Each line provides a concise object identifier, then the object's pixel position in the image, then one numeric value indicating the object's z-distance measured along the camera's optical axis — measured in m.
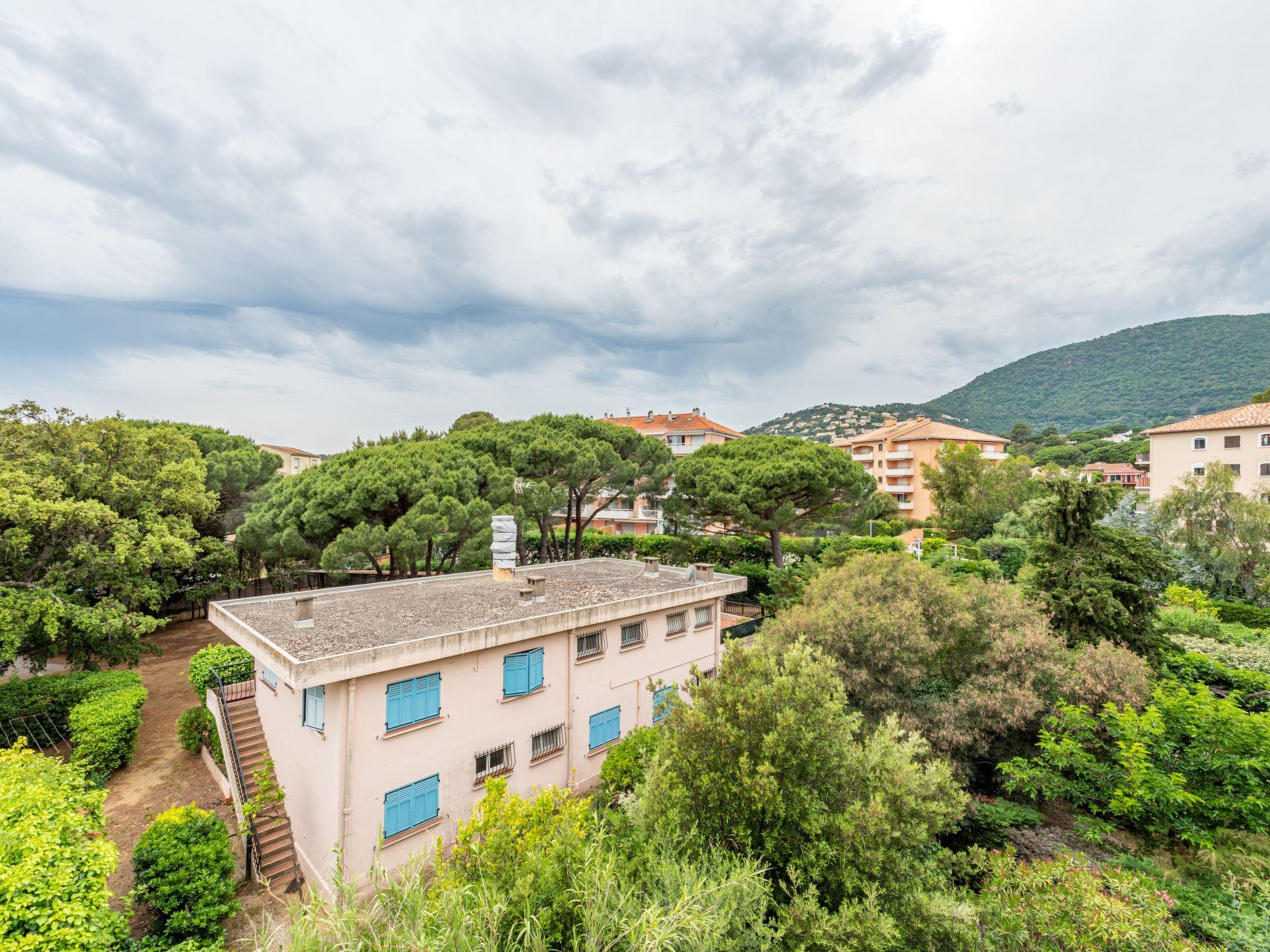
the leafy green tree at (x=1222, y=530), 24.89
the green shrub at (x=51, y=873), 5.62
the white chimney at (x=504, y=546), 16.86
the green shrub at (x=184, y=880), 8.73
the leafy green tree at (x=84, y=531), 13.74
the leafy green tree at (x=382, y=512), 18.91
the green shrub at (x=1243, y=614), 22.09
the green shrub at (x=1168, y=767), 9.98
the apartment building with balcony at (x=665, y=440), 57.31
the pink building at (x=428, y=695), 9.48
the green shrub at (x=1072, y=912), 5.73
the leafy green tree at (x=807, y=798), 6.54
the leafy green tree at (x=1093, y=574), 15.60
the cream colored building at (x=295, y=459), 58.94
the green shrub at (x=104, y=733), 12.84
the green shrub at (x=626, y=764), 11.04
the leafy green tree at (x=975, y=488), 42.38
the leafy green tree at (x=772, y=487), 28.12
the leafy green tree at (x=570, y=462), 24.97
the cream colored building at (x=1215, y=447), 37.84
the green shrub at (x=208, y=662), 14.53
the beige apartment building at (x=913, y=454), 62.56
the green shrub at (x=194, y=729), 14.34
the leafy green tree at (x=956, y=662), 12.28
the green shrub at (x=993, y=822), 11.00
